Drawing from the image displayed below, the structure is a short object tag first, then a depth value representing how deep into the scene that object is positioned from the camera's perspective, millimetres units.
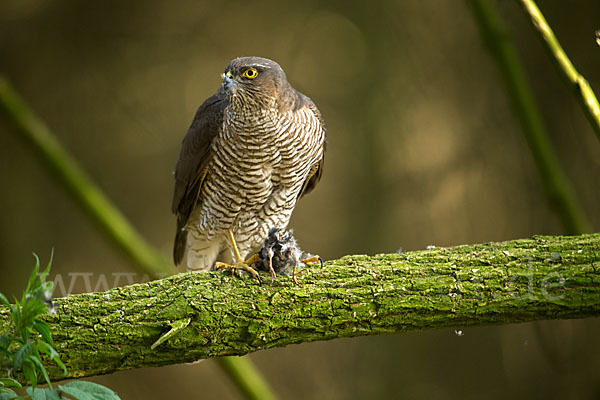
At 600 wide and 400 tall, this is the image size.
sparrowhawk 7366
